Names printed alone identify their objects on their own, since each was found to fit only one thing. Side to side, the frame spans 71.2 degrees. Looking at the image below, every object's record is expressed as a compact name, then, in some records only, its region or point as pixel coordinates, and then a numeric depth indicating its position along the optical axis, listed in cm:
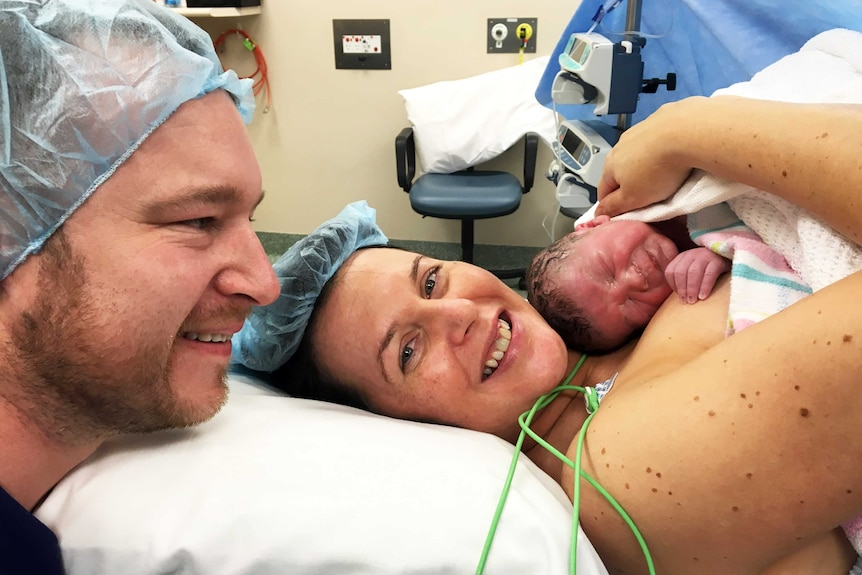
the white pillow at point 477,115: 313
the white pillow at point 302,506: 79
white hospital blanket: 81
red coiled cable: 349
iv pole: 165
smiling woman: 69
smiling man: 75
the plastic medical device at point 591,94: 154
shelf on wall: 308
